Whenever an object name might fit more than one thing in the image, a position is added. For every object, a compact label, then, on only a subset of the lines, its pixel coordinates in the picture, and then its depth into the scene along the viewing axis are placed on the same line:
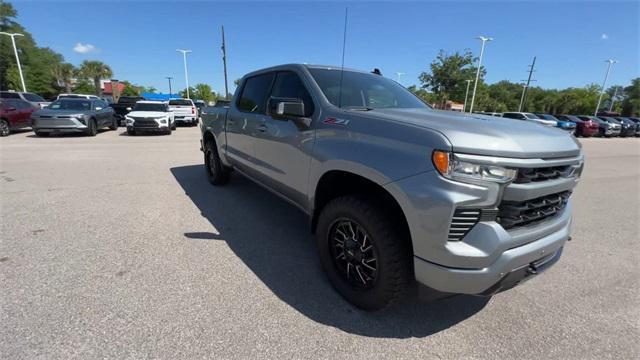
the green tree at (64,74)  63.47
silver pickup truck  1.71
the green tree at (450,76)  37.03
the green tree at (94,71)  73.06
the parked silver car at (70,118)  11.77
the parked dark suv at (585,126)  24.33
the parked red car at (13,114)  12.24
